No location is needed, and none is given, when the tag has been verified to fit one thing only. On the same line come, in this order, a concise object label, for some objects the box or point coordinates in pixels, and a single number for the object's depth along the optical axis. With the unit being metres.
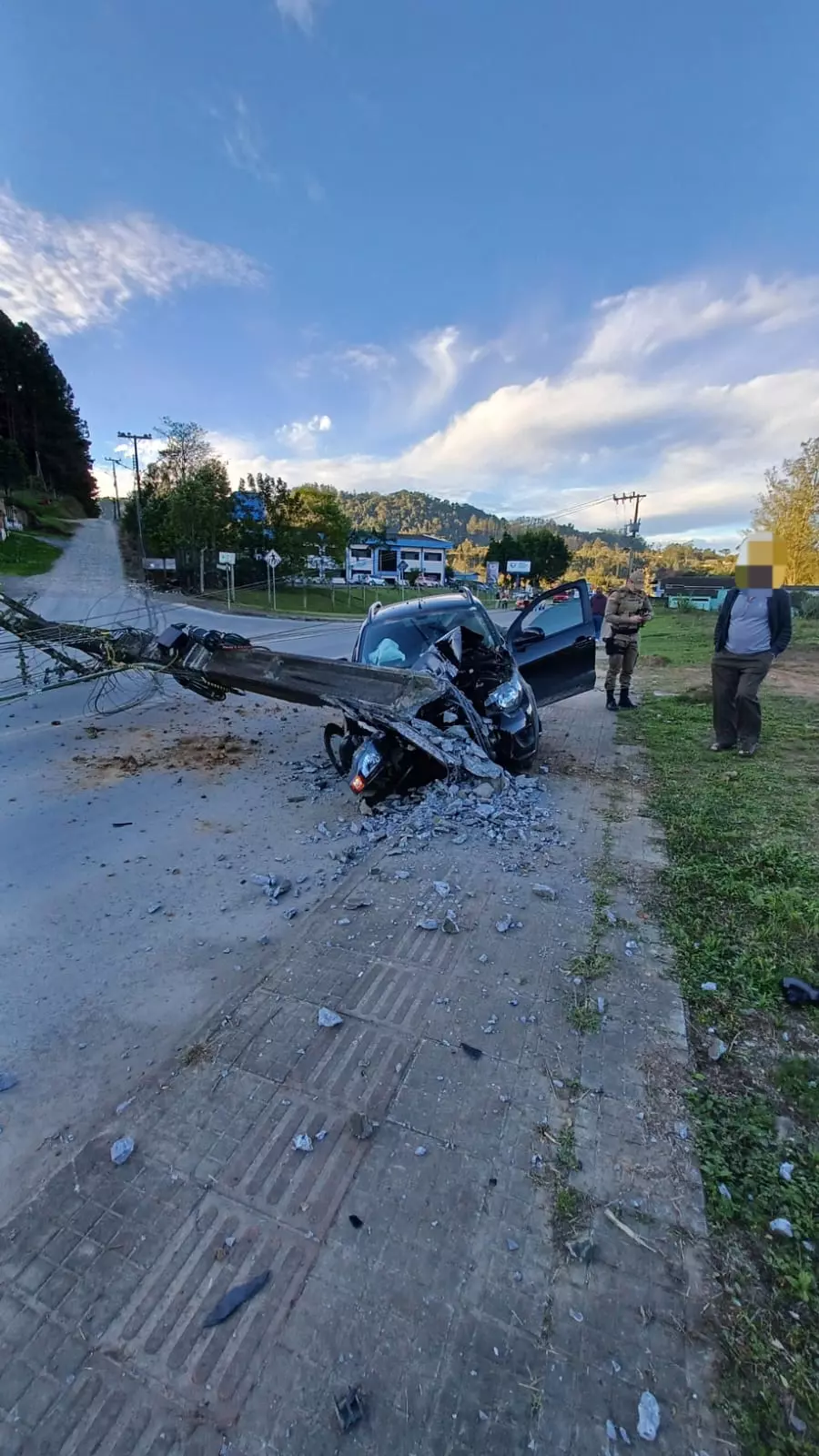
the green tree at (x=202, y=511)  28.27
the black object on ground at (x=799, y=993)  2.74
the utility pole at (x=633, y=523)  43.91
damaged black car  5.16
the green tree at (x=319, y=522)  36.38
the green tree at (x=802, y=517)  29.03
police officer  8.12
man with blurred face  6.04
